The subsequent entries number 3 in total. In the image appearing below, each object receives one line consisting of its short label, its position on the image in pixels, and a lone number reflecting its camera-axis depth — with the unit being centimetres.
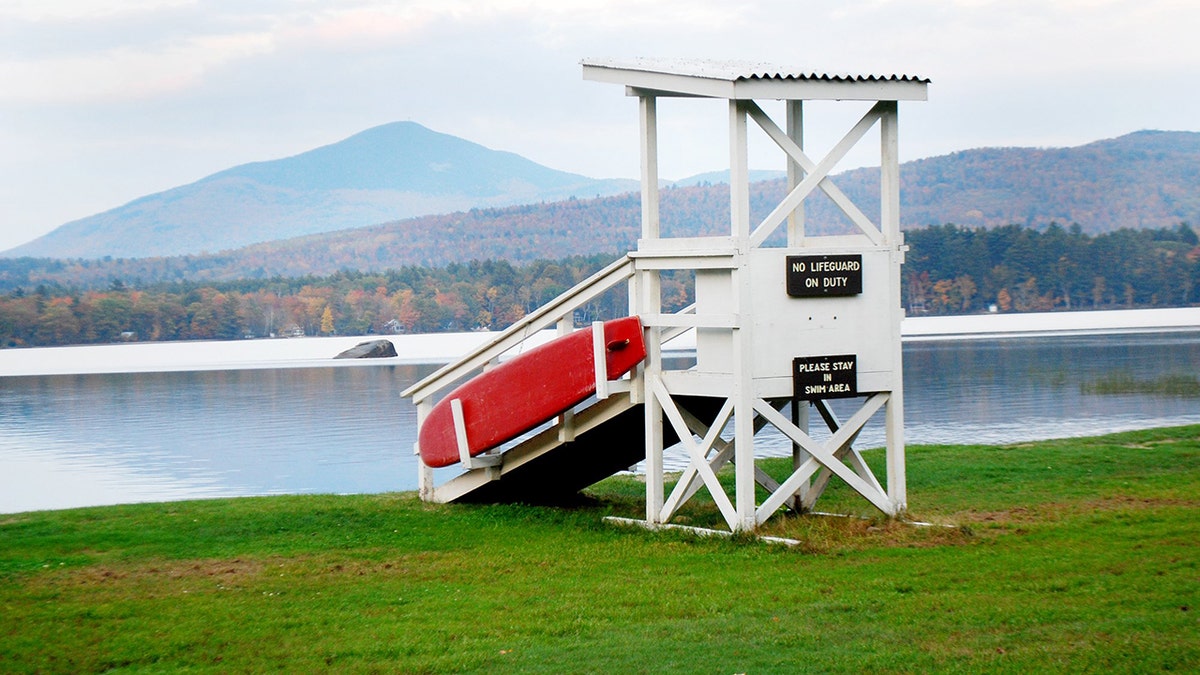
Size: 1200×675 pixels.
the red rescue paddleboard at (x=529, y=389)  1580
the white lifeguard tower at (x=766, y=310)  1482
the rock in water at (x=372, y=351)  10062
